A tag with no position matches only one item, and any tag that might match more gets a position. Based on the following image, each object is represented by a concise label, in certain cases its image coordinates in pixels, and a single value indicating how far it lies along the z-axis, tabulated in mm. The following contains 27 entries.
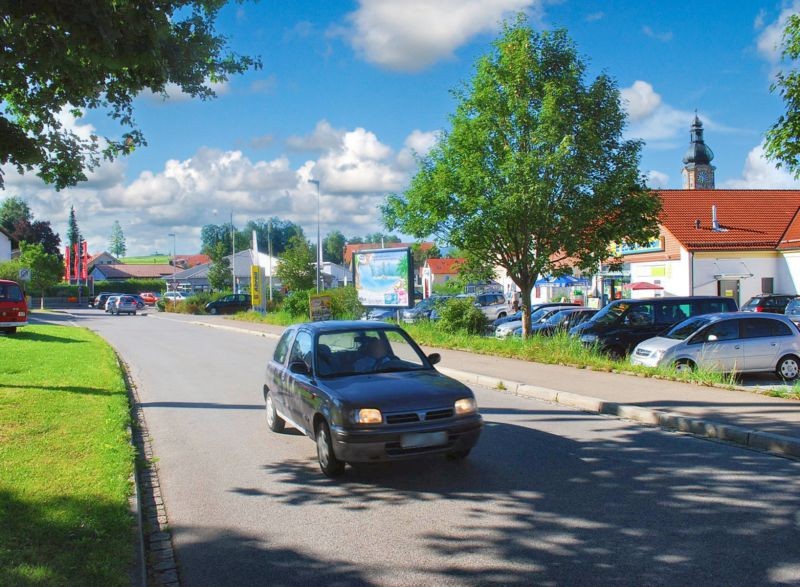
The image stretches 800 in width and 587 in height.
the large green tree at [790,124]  9609
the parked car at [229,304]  51312
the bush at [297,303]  34250
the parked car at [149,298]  76312
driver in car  7574
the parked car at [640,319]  17391
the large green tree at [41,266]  56969
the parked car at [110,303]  52250
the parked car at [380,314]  29050
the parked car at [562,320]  21188
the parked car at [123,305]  51281
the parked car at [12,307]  23500
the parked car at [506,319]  24841
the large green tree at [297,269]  47844
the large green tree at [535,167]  17438
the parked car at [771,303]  26797
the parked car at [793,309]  23072
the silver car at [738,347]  13766
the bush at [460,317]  22719
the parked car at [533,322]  22594
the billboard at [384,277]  24998
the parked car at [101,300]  63988
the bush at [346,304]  28297
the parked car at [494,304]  36031
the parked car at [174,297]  58588
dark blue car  6371
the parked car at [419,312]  27359
